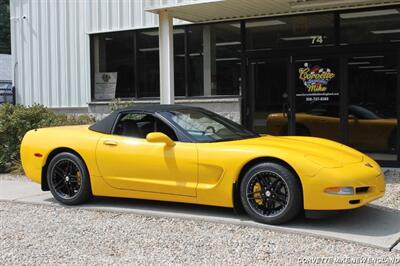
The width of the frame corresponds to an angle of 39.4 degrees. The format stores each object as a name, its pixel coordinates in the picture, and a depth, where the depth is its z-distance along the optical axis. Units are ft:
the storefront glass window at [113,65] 45.01
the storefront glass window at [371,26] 34.41
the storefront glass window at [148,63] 43.68
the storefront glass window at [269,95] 37.45
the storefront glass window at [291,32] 36.78
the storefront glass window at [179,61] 42.53
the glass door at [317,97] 35.81
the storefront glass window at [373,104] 34.19
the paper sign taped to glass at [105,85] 45.75
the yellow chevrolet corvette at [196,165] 19.01
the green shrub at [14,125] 36.63
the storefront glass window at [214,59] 39.96
